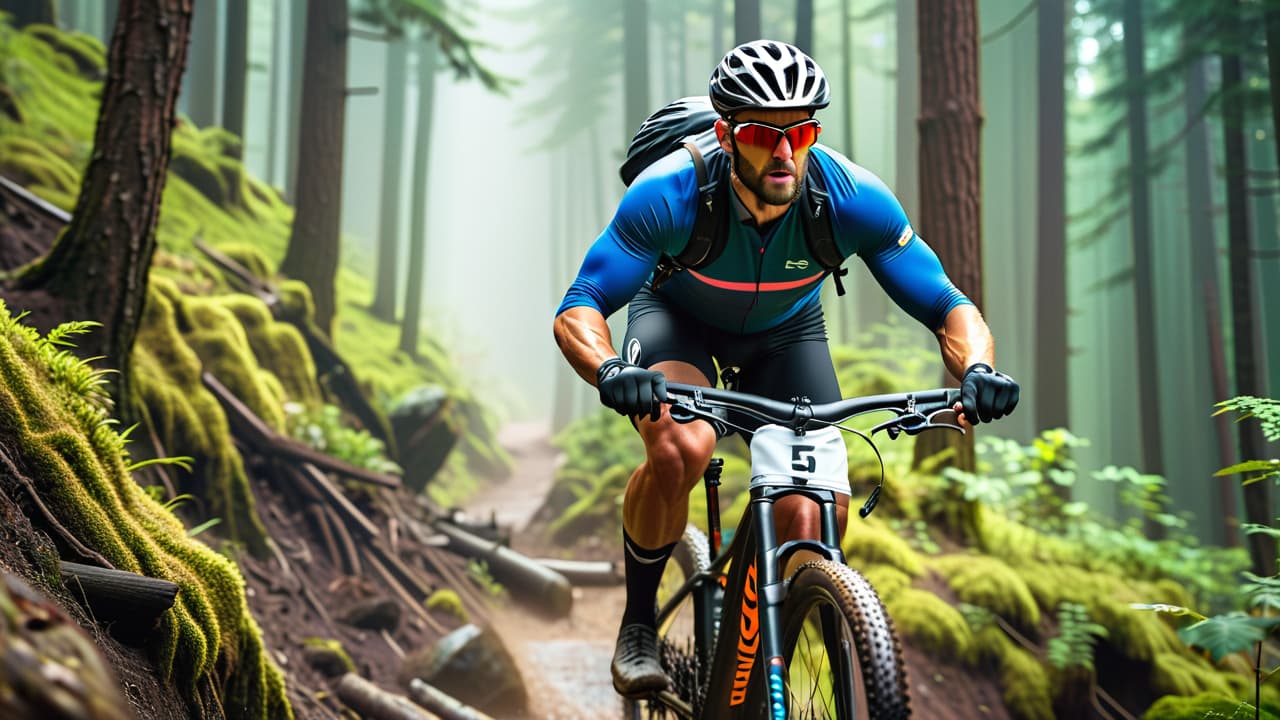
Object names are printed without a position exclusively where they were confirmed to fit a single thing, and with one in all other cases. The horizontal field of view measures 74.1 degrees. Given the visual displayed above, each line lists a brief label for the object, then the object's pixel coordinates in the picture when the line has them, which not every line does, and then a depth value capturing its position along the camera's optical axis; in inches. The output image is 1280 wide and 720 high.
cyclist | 107.7
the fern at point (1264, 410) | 118.0
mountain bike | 86.2
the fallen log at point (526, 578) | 334.3
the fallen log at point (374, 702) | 187.6
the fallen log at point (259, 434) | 278.1
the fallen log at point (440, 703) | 202.8
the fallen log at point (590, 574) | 369.7
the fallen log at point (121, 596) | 106.3
